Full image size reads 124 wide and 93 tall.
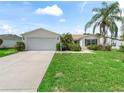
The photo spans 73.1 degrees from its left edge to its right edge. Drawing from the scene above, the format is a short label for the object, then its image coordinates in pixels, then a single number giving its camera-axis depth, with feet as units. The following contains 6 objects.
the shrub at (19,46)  42.38
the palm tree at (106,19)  42.51
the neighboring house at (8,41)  60.72
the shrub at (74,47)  41.15
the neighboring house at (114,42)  52.60
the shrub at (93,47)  45.49
